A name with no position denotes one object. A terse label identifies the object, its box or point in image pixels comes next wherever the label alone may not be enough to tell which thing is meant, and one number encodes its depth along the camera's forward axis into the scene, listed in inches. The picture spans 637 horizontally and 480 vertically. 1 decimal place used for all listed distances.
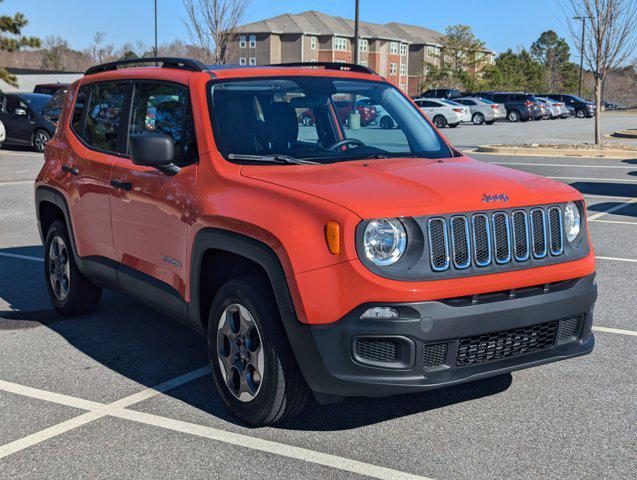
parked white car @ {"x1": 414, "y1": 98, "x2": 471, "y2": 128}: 1657.2
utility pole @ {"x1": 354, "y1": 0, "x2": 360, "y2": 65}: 1330.6
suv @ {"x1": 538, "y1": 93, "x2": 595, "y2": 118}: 2251.5
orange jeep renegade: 147.9
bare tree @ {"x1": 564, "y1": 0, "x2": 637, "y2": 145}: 954.1
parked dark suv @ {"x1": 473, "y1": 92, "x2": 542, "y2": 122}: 1898.4
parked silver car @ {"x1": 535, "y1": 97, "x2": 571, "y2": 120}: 2056.8
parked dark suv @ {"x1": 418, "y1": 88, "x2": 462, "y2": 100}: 1957.4
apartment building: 4119.1
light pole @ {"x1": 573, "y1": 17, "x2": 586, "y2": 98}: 1024.9
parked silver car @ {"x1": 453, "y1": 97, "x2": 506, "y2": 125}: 1791.3
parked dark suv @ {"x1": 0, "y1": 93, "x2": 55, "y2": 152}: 956.0
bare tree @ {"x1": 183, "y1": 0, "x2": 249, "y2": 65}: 1737.2
